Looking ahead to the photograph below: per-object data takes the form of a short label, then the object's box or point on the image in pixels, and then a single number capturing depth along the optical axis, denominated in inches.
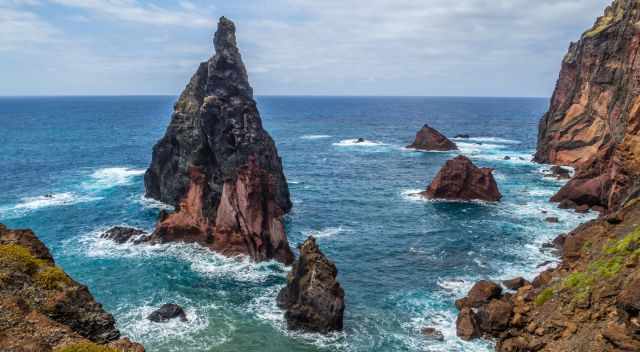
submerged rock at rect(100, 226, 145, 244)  2950.3
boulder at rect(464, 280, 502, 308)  2037.4
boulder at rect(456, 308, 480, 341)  1817.2
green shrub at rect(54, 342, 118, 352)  833.0
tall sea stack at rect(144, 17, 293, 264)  2765.7
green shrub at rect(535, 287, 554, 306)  1679.4
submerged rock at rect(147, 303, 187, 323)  2018.9
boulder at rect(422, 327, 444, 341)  1835.6
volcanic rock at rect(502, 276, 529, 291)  2167.8
